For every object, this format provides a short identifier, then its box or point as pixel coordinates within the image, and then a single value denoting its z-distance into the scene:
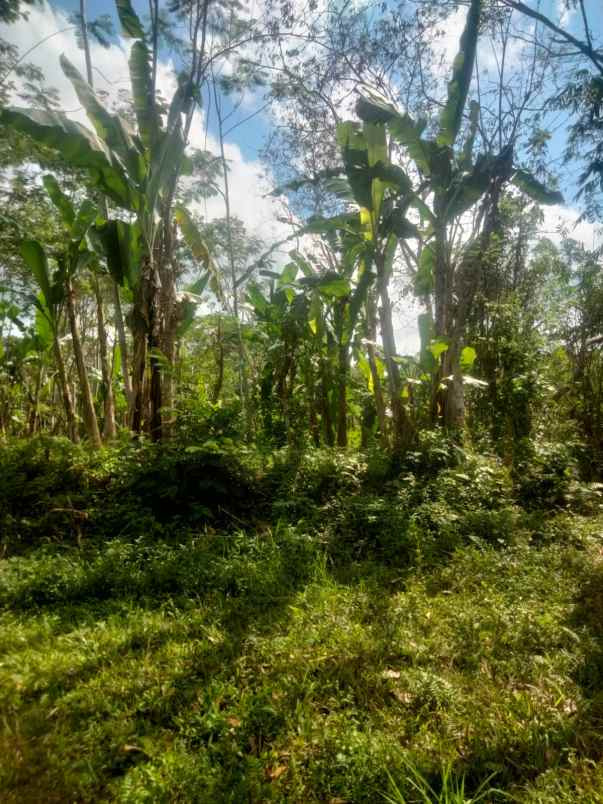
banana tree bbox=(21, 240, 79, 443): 4.41
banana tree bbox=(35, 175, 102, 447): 4.59
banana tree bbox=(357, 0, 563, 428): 4.68
